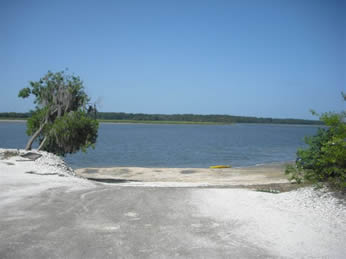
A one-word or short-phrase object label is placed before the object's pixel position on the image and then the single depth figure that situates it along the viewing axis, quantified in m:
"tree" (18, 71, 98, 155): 20.88
